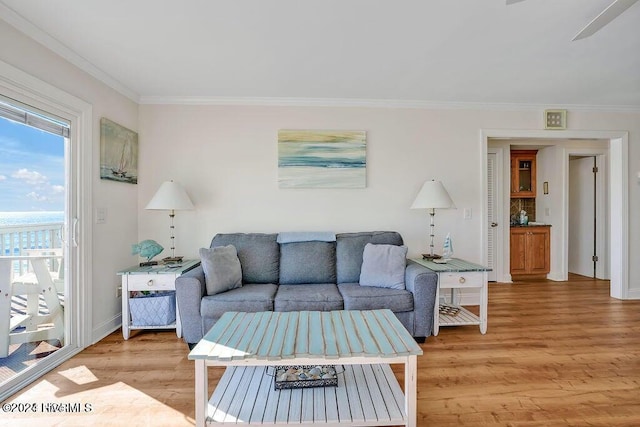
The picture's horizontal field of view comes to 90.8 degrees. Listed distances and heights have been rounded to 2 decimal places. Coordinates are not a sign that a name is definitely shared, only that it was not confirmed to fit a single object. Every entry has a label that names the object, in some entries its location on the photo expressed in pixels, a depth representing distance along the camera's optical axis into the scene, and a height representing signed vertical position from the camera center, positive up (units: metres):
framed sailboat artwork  2.73 +0.56
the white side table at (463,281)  2.74 -0.60
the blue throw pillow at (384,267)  2.69 -0.47
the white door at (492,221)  4.72 -0.12
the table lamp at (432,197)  3.03 +0.15
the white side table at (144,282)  2.66 -0.59
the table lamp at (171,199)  2.82 +0.13
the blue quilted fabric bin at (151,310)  2.69 -0.83
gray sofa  2.44 -0.64
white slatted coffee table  1.43 -0.86
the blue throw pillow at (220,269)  2.54 -0.47
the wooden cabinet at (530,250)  4.90 -0.58
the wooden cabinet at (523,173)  5.12 +0.65
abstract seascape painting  3.34 +0.58
